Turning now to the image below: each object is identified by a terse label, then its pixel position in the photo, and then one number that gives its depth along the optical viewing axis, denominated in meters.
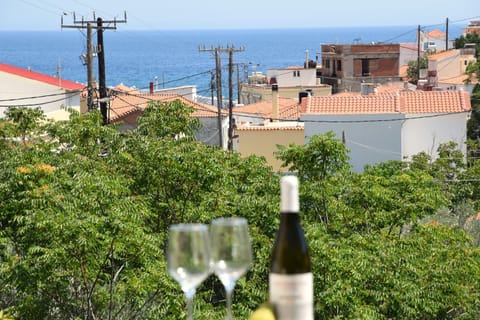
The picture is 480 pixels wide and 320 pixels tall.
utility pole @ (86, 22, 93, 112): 28.92
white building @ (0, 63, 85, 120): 44.81
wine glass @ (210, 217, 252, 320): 3.78
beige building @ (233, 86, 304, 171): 42.56
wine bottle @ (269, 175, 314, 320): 3.72
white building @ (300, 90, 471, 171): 40.25
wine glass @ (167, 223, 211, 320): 3.67
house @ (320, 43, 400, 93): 75.38
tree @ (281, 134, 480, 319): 13.60
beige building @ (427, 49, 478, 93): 69.69
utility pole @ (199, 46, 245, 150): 39.66
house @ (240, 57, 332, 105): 69.44
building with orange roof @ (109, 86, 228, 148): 46.03
